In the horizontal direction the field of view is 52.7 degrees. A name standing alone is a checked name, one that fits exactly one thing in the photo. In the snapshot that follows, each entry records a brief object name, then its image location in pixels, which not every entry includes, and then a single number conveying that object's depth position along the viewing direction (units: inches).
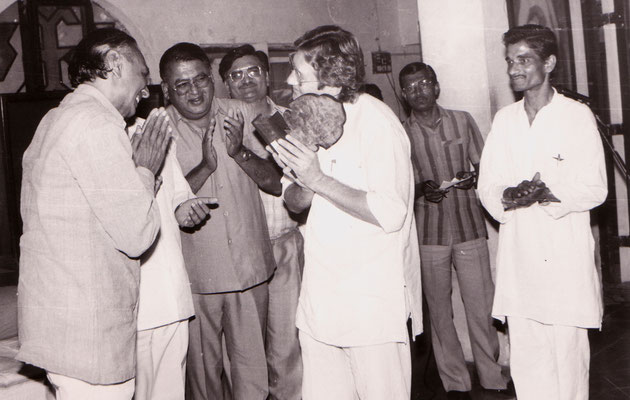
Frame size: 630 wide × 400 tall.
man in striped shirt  156.3
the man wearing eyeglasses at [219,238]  131.6
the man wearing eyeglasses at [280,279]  146.3
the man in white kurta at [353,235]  88.6
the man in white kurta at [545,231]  114.7
